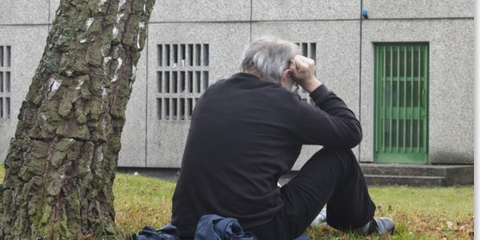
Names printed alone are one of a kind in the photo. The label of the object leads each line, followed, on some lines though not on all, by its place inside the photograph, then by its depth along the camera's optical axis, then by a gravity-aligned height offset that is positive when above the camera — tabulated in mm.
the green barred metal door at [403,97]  14859 +362
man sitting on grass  4762 -183
